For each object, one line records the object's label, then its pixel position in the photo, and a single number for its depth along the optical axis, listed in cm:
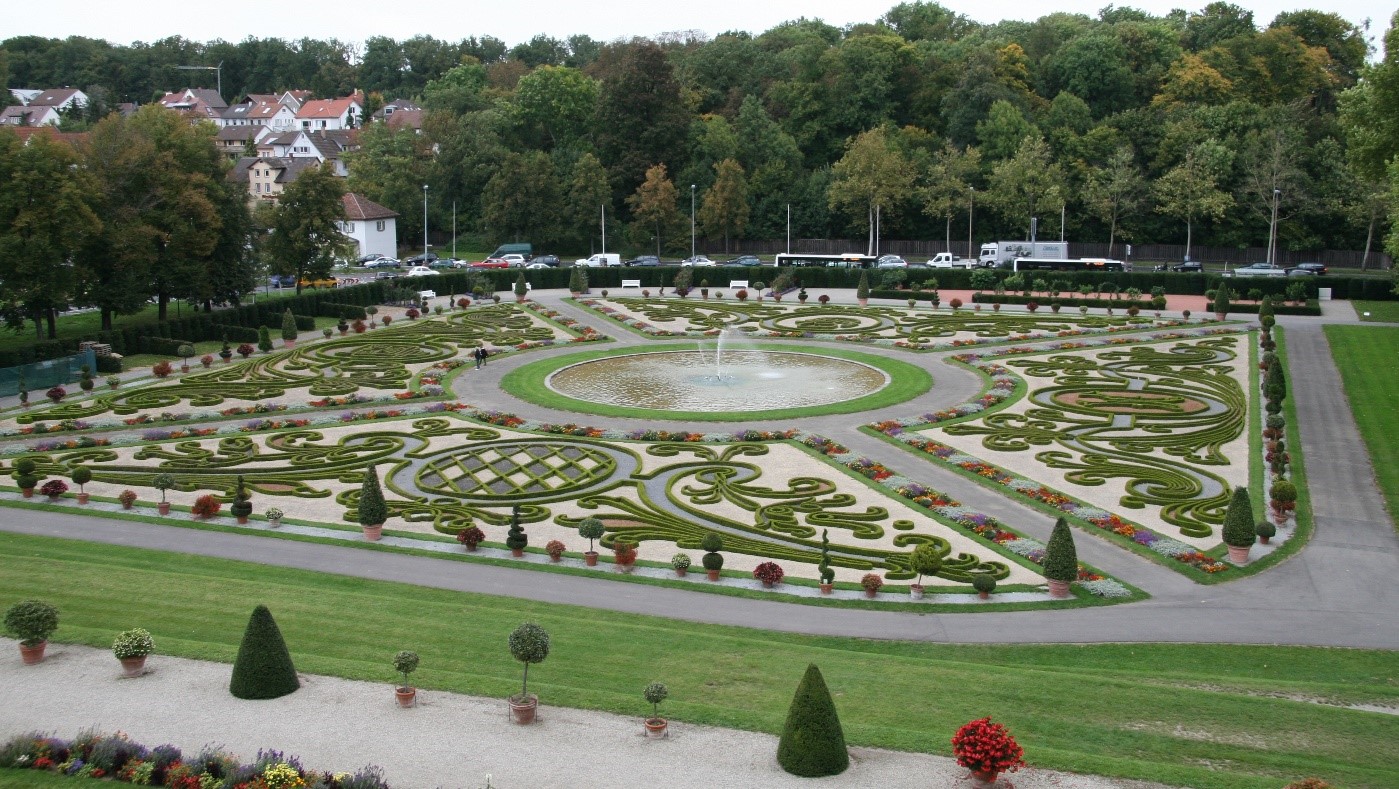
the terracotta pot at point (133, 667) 2464
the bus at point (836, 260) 11075
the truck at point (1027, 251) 11456
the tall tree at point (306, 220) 9006
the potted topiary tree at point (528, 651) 2255
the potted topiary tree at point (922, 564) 3312
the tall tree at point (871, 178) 12488
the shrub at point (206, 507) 3997
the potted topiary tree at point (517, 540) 3666
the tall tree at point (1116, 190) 11869
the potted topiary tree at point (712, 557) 3447
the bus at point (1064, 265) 10544
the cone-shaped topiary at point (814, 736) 2019
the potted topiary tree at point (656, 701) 2208
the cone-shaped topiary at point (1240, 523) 3547
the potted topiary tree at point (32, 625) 2480
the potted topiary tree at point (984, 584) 3300
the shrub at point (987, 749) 1923
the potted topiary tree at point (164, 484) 4069
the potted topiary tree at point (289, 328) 7462
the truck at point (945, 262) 11438
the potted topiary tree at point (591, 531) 3566
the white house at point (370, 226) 12306
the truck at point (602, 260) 11338
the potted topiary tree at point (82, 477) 4122
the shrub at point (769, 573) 3372
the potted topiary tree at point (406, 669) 2311
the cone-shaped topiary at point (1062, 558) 3297
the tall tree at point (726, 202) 12638
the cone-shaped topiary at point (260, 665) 2348
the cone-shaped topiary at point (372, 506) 3775
